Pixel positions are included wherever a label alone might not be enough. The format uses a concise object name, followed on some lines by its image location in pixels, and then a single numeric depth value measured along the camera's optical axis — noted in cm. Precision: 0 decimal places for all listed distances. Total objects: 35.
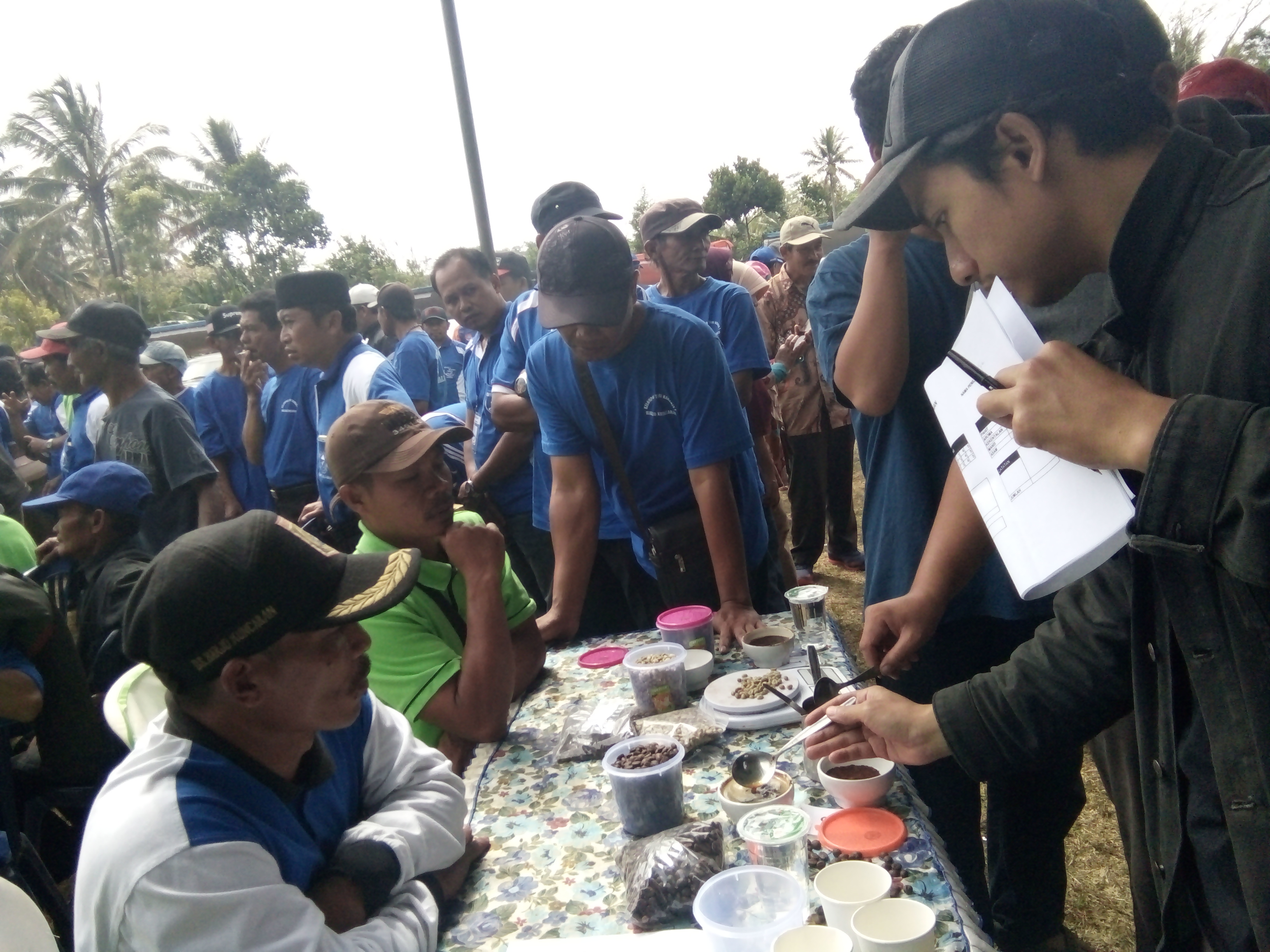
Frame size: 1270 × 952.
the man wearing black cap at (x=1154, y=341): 81
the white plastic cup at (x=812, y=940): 108
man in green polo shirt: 193
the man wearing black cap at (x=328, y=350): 389
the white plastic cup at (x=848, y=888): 114
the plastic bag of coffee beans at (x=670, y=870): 128
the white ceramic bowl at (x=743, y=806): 143
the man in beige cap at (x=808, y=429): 544
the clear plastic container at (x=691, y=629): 218
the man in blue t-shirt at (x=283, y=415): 452
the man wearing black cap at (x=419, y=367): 554
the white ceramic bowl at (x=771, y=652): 201
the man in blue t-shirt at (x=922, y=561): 188
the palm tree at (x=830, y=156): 4859
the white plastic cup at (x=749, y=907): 113
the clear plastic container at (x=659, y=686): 191
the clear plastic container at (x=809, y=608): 213
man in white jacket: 112
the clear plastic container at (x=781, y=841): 129
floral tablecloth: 128
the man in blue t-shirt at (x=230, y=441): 530
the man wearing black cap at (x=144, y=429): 413
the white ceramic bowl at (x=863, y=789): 142
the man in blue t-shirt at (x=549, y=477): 292
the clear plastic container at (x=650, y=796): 145
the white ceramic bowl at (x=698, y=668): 202
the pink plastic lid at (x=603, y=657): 229
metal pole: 451
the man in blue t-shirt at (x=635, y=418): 245
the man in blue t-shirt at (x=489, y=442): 371
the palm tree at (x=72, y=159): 3378
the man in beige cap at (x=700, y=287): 398
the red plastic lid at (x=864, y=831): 131
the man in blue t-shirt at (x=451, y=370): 636
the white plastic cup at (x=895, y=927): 104
